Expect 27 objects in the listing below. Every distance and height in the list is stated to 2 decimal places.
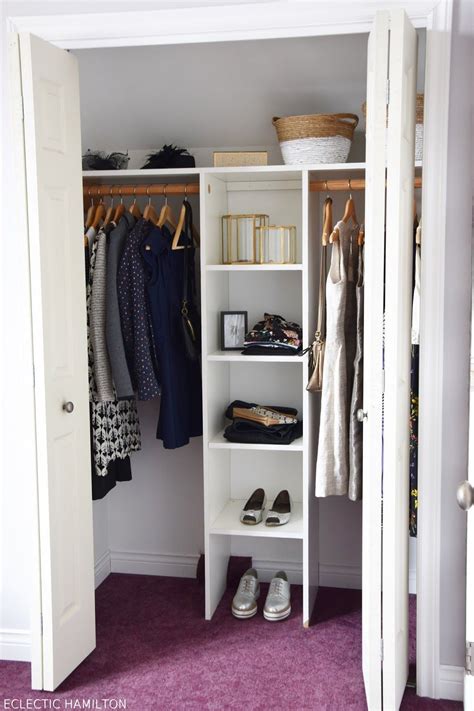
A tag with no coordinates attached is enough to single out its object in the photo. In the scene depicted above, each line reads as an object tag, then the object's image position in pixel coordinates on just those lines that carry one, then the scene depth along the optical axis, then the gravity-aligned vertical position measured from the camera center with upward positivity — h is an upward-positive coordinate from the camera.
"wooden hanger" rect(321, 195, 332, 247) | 3.14 +0.22
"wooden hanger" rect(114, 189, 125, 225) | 3.40 +0.28
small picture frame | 3.45 -0.23
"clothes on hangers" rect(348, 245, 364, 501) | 3.02 -0.48
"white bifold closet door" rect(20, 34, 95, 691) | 2.54 -0.24
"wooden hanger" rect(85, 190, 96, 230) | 3.41 +0.26
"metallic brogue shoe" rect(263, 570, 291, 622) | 3.31 -1.36
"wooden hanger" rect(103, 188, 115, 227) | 3.37 +0.27
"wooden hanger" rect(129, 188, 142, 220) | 3.43 +0.29
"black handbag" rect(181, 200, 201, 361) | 3.35 -0.14
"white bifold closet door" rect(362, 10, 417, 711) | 2.21 -0.19
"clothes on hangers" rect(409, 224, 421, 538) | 2.75 -0.41
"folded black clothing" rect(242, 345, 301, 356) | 3.28 -0.30
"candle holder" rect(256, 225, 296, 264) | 3.38 +0.13
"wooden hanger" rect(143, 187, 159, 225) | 3.43 +0.28
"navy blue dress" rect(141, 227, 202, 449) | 3.29 -0.21
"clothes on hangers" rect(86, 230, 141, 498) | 3.22 -0.61
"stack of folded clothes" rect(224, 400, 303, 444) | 3.33 -0.63
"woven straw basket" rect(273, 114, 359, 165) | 3.11 +0.55
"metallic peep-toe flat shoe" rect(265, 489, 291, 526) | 3.36 -1.01
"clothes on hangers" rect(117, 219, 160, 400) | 3.25 -0.16
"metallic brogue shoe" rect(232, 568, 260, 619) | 3.33 -1.36
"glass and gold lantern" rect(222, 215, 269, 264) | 3.40 +0.18
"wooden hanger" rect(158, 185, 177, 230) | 3.40 +0.26
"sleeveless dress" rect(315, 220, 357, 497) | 3.05 -0.36
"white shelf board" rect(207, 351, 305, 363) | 3.23 -0.33
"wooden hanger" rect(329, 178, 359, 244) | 3.06 +0.25
